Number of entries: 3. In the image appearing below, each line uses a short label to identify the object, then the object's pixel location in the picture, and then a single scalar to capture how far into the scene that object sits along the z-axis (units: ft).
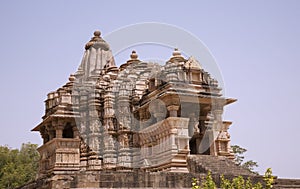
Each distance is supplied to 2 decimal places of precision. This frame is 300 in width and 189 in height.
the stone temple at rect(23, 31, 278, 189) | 63.36
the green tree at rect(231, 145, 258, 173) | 135.95
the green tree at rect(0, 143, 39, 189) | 124.74
